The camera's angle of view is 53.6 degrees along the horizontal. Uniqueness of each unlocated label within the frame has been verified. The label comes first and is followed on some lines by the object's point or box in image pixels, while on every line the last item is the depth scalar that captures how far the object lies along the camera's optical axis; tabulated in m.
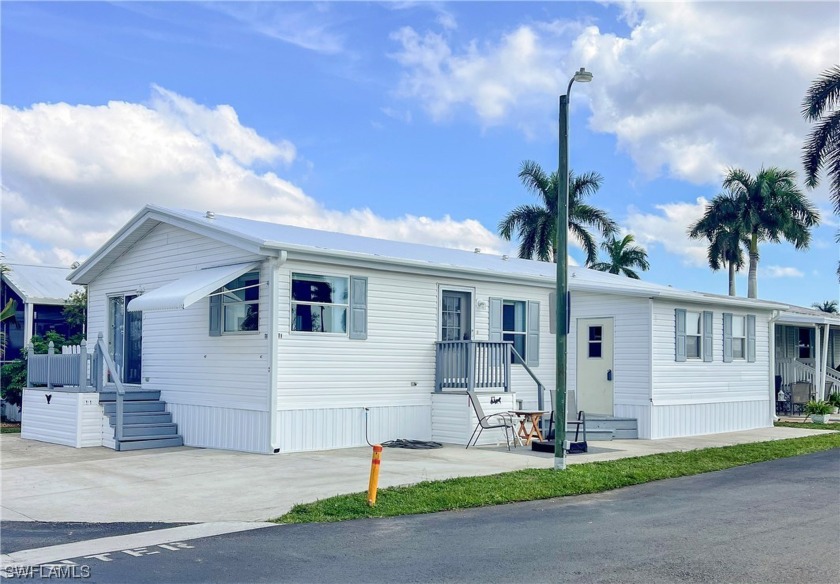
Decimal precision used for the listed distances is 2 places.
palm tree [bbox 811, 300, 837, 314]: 64.69
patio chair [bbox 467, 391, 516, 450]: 15.39
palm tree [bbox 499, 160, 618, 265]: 37.34
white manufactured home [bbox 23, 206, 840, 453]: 14.55
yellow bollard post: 9.41
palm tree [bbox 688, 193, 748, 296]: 37.47
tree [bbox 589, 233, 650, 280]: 41.72
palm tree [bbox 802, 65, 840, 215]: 27.17
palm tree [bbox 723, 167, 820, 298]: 36.19
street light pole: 12.06
